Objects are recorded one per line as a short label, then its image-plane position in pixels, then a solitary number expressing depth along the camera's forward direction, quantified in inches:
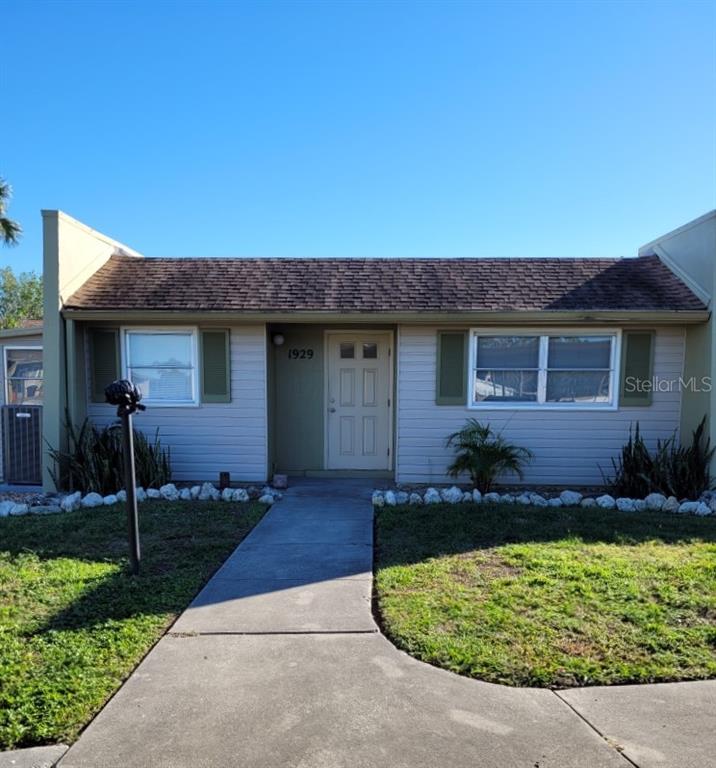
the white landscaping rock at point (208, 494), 284.2
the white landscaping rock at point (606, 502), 273.6
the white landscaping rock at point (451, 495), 283.0
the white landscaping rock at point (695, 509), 261.9
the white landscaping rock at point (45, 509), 262.3
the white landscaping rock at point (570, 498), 278.5
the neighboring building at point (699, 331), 294.5
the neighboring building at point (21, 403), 315.3
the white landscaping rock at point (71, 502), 267.1
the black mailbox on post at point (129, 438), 167.5
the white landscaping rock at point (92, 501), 271.7
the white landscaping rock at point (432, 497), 279.4
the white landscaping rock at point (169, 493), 282.0
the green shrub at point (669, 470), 289.6
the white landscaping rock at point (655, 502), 271.0
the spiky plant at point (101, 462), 296.2
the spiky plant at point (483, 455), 300.8
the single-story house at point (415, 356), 307.3
